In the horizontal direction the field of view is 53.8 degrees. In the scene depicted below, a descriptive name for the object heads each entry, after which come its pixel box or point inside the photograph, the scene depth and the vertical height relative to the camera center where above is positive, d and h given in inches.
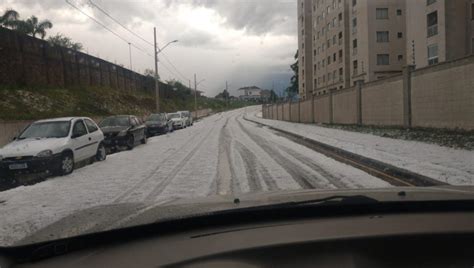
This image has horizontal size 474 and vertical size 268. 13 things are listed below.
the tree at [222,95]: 6818.9 +300.0
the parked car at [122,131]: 765.9 -23.6
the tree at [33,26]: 1866.4 +393.3
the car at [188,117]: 1900.1 -6.7
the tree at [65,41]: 2415.1 +412.0
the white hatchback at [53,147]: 450.3 -28.4
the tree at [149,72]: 3719.0 +361.1
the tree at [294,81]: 4316.2 +290.8
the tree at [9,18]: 1754.4 +394.1
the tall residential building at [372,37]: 1438.2 +313.1
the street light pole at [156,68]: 1690.5 +176.7
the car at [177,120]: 1668.6 -15.6
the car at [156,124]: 1279.5 -22.0
